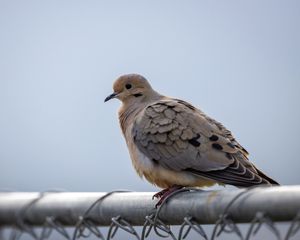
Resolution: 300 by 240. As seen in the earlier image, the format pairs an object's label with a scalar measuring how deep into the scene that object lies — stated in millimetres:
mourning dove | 8078
